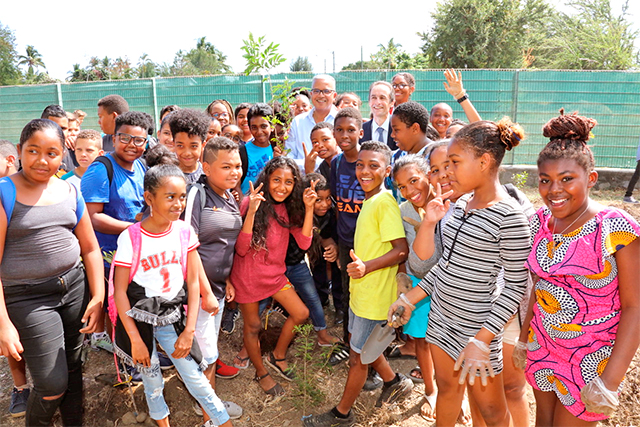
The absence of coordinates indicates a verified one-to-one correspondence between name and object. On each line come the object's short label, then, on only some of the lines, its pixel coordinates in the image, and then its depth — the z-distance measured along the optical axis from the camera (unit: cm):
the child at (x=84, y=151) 368
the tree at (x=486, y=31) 1834
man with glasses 480
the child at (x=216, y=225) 286
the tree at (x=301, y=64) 5061
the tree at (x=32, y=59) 4724
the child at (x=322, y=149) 379
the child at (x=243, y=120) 533
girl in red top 315
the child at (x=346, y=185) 341
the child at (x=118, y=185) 298
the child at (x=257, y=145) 436
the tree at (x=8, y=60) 2523
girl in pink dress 176
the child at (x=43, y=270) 237
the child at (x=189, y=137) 325
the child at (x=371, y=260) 271
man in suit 469
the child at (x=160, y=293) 248
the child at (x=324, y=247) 352
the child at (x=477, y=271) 199
